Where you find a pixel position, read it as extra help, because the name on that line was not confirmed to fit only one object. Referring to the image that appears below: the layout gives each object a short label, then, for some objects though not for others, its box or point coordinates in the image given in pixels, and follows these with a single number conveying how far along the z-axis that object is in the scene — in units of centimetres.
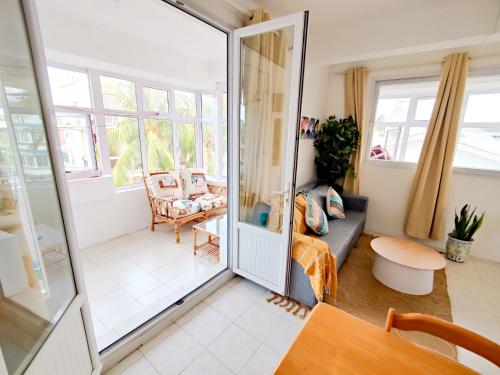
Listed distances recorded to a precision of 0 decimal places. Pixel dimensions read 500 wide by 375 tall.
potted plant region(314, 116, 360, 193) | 315
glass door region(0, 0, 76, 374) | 77
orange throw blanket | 175
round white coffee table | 206
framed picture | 294
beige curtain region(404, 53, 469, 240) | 255
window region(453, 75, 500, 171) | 258
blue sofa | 186
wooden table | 71
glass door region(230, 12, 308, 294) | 164
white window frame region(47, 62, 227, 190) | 282
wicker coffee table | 257
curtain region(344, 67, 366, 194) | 309
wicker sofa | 311
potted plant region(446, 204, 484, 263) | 255
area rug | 169
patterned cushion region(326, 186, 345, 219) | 289
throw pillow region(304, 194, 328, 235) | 238
